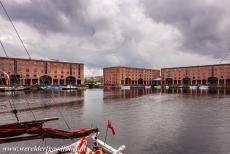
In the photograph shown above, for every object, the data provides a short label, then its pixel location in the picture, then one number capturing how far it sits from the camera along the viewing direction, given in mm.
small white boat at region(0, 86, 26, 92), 93250
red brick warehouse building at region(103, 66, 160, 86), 179750
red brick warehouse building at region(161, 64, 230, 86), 148375
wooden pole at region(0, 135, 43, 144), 7480
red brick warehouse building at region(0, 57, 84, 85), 110500
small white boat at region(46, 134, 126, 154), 10070
